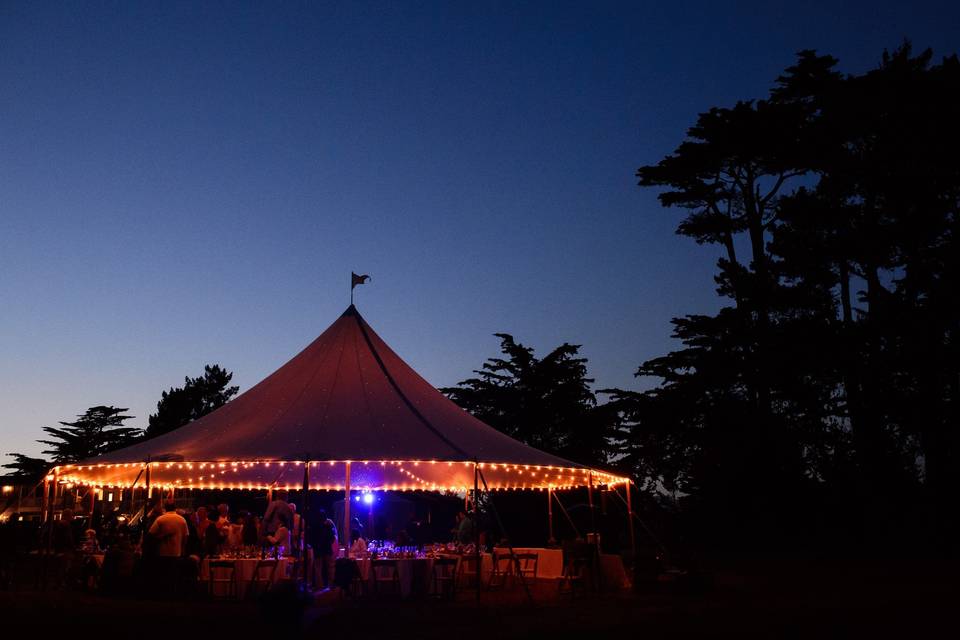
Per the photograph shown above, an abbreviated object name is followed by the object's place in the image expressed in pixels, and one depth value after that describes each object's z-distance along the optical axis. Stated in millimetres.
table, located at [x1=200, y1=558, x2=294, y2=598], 10484
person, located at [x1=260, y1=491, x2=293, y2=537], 12117
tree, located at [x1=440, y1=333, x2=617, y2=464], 29703
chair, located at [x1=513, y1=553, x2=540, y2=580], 13227
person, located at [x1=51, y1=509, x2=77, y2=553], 12883
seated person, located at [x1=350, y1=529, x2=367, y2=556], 11513
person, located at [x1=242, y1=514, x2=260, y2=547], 13055
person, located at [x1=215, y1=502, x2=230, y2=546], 12398
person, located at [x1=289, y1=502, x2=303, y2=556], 11818
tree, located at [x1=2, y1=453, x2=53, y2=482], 40594
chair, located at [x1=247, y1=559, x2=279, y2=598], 10375
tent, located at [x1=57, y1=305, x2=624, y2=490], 10344
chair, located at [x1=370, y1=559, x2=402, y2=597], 10992
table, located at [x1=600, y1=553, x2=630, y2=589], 12352
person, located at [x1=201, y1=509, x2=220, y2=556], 11922
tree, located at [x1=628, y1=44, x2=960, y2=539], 19859
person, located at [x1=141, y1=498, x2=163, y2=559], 10398
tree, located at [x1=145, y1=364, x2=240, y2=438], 38778
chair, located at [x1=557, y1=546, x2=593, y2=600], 11422
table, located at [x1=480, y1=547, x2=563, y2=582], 13219
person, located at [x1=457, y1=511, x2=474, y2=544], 13882
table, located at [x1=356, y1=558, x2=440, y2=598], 10805
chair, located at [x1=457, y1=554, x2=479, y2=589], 12297
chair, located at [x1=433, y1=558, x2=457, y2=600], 10906
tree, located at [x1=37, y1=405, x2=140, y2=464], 40219
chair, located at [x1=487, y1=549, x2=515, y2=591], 12789
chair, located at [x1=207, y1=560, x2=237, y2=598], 10375
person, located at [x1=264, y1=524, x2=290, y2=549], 11551
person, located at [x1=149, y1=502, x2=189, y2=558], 10391
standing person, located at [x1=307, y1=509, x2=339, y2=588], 10859
